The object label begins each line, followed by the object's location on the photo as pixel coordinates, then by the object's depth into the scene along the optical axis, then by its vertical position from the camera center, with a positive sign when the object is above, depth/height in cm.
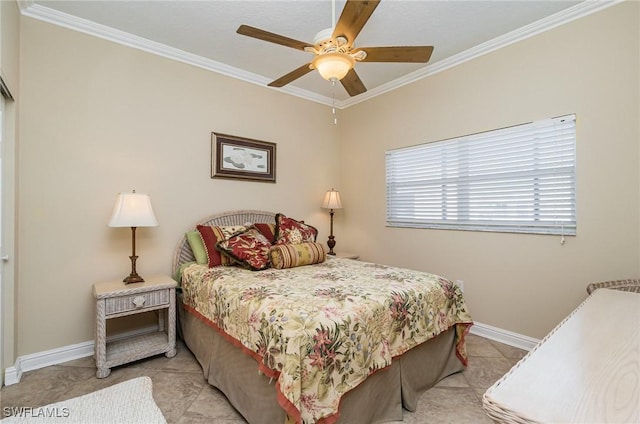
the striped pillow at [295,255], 263 -40
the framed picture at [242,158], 330 +60
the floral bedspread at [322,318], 136 -61
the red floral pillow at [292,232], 298 -22
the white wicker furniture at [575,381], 69 -45
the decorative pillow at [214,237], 269 -25
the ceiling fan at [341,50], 174 +99
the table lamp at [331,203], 406 +11
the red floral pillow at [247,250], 255 -34
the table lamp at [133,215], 239 -4
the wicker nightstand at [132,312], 221 -78
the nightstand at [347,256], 388 -58
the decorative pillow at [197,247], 286 -35
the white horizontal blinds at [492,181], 253 +30
